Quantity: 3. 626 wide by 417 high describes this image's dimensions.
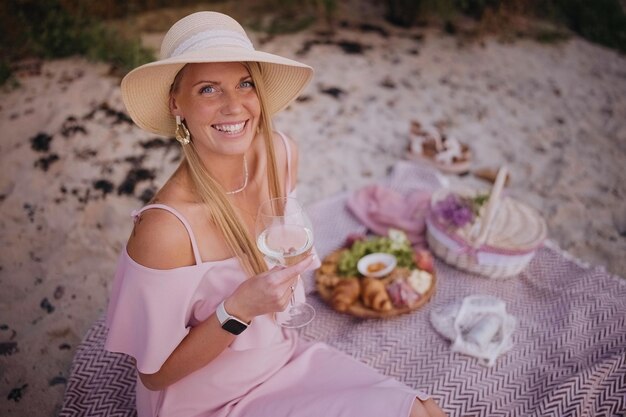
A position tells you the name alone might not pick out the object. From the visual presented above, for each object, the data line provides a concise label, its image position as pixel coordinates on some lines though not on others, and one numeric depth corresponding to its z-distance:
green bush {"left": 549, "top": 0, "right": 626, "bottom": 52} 7.96
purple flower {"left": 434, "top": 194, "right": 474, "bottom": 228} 3.59
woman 1.92
